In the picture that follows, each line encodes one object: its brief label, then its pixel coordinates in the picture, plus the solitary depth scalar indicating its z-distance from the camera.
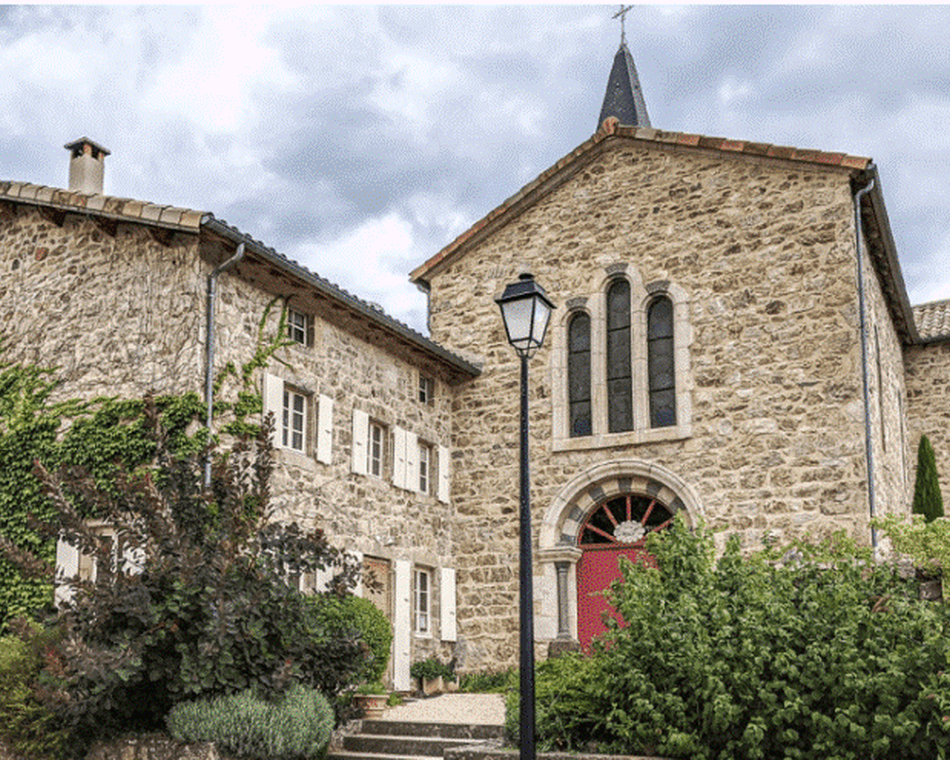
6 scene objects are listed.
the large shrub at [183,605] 8.12
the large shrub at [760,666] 6.51
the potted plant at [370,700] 10.91
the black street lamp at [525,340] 6.28
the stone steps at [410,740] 9.73
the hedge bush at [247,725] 8.17
